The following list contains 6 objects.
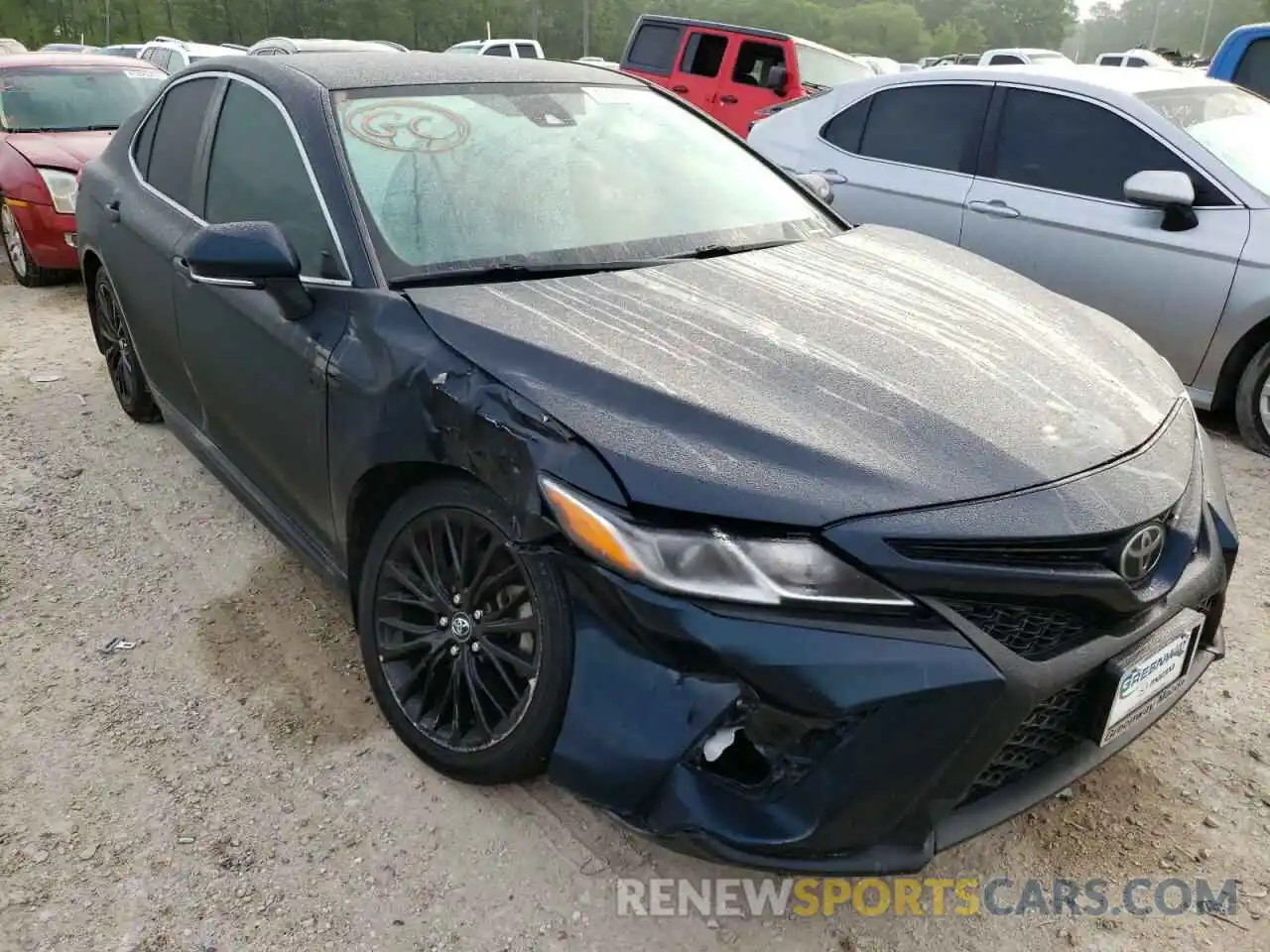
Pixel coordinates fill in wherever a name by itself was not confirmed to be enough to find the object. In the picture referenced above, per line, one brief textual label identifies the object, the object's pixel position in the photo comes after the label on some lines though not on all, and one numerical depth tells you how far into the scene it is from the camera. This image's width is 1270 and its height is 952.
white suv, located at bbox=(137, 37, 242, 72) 15.88
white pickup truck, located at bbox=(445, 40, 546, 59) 19.19
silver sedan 4.15
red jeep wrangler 12.27
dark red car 6.48
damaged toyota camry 1.69
